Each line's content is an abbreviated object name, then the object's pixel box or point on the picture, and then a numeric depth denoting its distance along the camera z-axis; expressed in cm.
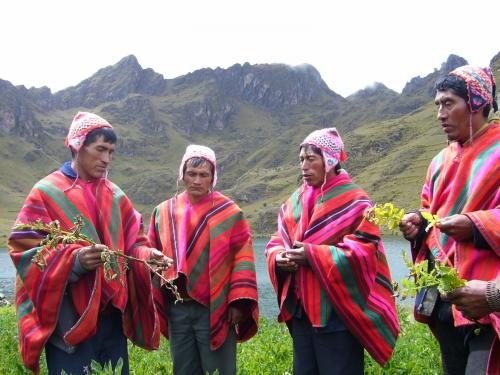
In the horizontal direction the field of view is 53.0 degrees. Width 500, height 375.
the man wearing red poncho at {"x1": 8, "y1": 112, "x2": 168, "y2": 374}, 392
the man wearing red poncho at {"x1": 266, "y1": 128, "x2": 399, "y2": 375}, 434
